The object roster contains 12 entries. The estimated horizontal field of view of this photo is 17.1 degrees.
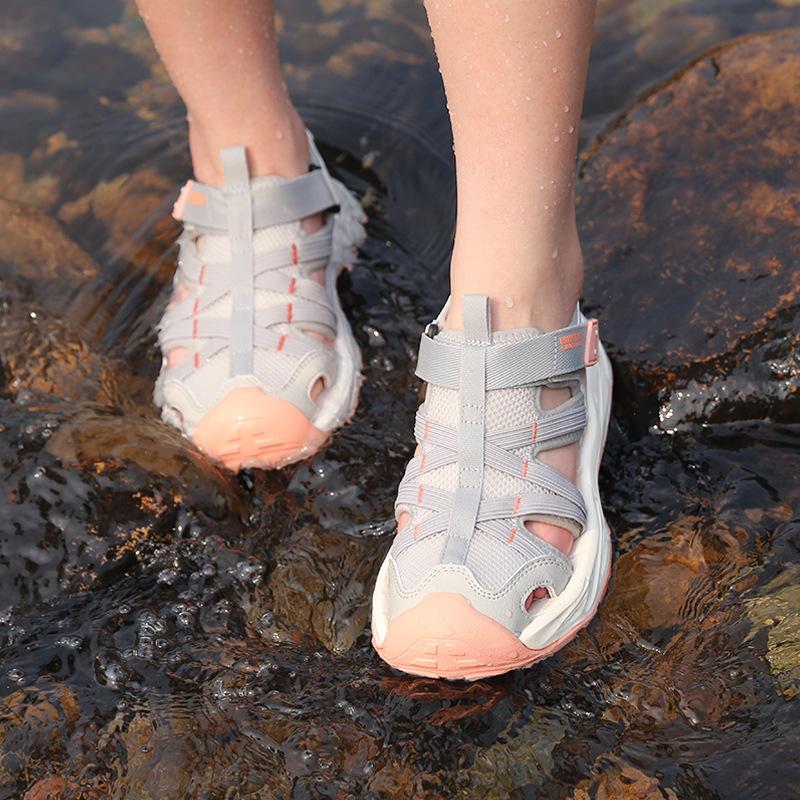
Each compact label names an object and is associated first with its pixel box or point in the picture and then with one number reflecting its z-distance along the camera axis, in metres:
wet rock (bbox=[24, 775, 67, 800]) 1.09
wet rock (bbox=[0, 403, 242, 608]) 1.19
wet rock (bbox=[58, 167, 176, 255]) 1.45
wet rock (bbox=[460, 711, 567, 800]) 1.09
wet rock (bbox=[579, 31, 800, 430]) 1.25
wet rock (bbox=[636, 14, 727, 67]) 1.50
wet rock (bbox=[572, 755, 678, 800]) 1.08
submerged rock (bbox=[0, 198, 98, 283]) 1.43
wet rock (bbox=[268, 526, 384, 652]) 1.18
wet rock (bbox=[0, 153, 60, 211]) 1.49
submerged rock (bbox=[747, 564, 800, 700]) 1.11
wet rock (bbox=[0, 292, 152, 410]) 1.34
